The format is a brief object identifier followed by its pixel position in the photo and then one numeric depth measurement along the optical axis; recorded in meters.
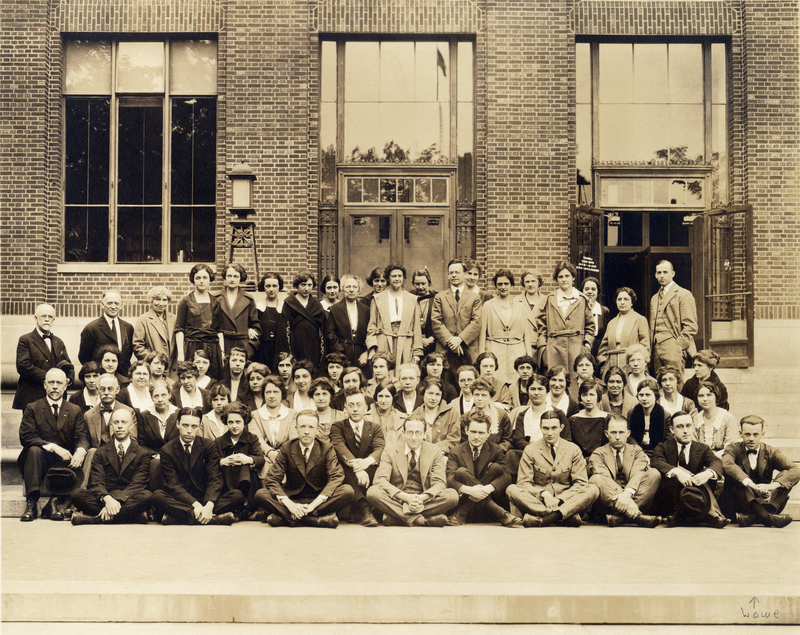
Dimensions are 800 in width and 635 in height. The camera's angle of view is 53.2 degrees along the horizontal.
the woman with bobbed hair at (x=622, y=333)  8.82
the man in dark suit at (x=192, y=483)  7.47
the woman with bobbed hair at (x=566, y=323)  8.95
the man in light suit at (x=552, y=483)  7.30
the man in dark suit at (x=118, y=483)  7.44
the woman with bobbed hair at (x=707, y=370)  8.16
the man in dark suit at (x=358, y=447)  7.62
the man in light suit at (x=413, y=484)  7.44
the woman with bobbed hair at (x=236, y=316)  8.84
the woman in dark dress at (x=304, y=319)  8.93
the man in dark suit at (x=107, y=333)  8.79
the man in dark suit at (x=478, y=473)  7.48
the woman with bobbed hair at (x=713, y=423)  7.76
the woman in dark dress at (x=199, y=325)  8.82
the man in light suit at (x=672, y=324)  8.98
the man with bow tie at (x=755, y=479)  7.41
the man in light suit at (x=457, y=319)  8.95
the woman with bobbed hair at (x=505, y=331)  8.87
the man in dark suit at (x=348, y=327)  8.98
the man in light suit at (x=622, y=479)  7.39
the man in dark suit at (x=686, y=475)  7.37
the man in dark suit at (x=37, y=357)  8.50
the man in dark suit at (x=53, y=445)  7.69
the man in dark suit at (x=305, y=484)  7.34
